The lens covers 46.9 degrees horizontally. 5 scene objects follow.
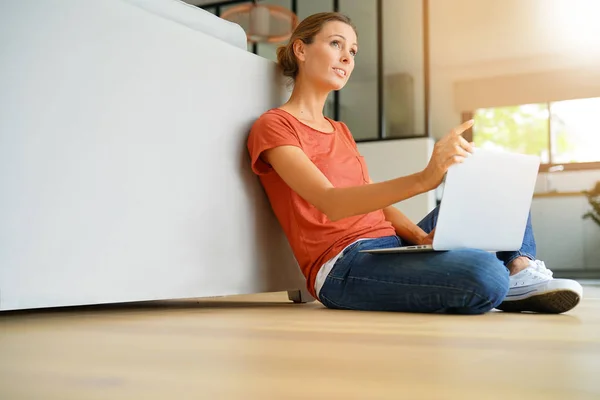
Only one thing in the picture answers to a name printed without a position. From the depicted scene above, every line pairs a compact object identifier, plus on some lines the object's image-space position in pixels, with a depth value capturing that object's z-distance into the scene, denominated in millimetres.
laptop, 1527
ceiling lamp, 4117
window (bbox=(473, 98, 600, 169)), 5961
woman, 1560
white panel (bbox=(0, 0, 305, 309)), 1379
